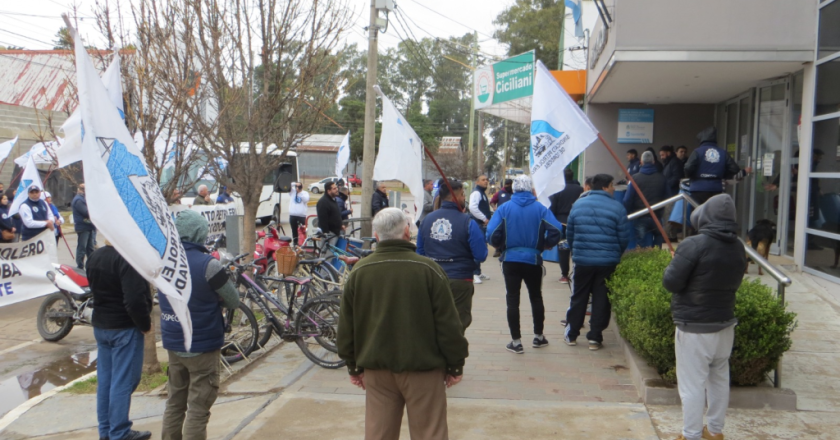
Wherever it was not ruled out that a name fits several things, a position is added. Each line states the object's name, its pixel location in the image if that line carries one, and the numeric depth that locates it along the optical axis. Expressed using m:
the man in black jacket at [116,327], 4.73
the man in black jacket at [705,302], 4.23
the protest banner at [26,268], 9.51
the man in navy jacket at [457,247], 5.84
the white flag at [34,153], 12.53
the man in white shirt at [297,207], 15.70
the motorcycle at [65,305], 8.03
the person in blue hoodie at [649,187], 9.37
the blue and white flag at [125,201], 3.78
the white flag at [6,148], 10.87
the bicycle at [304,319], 6.76
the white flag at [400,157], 7.17
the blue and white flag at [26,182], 11.06
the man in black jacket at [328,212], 10.80
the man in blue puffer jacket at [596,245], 6.68
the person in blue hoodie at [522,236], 6.51
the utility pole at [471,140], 39.60
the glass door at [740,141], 11.53
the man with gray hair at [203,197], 14.10
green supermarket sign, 18.44
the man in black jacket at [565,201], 10.49
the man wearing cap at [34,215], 11.39
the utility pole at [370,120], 13.17
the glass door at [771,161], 9.72
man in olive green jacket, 3.52
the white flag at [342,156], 16.60
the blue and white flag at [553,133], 6.44
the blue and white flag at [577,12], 15.38
